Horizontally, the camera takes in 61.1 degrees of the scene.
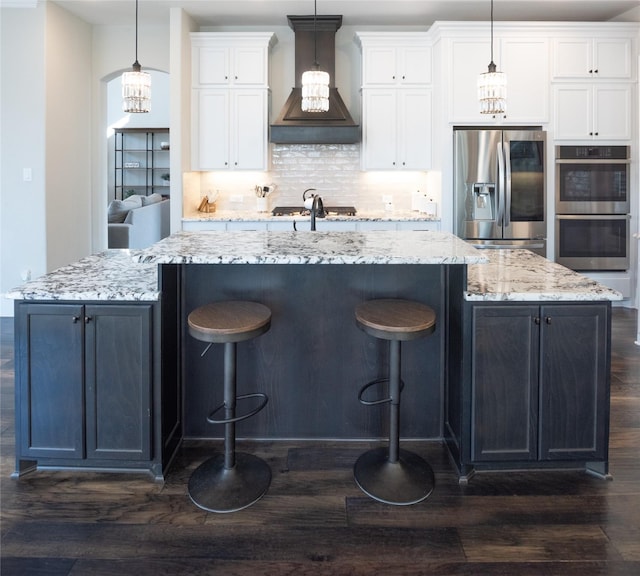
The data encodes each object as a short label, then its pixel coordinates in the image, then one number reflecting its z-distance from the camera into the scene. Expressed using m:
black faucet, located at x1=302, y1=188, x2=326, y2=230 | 2.93
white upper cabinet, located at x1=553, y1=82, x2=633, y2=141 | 5.00
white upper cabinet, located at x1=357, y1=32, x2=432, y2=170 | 5.11
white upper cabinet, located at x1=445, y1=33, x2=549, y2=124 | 4.89
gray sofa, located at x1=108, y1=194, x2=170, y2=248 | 7.05
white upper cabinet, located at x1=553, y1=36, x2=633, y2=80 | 4.96
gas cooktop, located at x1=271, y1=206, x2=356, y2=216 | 5.23
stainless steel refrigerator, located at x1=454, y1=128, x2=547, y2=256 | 4.85
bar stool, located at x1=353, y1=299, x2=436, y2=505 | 2.08
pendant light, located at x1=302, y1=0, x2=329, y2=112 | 3.31
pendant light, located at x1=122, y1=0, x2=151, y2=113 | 3.54
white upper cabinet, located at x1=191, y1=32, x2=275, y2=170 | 5.12
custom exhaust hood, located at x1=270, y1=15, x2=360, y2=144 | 5.12
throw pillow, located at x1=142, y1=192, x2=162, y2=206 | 8.15
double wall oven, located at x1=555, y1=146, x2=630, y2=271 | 5.05
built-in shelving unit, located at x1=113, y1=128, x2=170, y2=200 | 10.24
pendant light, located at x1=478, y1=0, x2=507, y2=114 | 3.75
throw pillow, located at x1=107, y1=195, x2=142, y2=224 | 7.16
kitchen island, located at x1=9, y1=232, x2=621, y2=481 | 2.16
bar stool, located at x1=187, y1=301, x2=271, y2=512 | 2.04
